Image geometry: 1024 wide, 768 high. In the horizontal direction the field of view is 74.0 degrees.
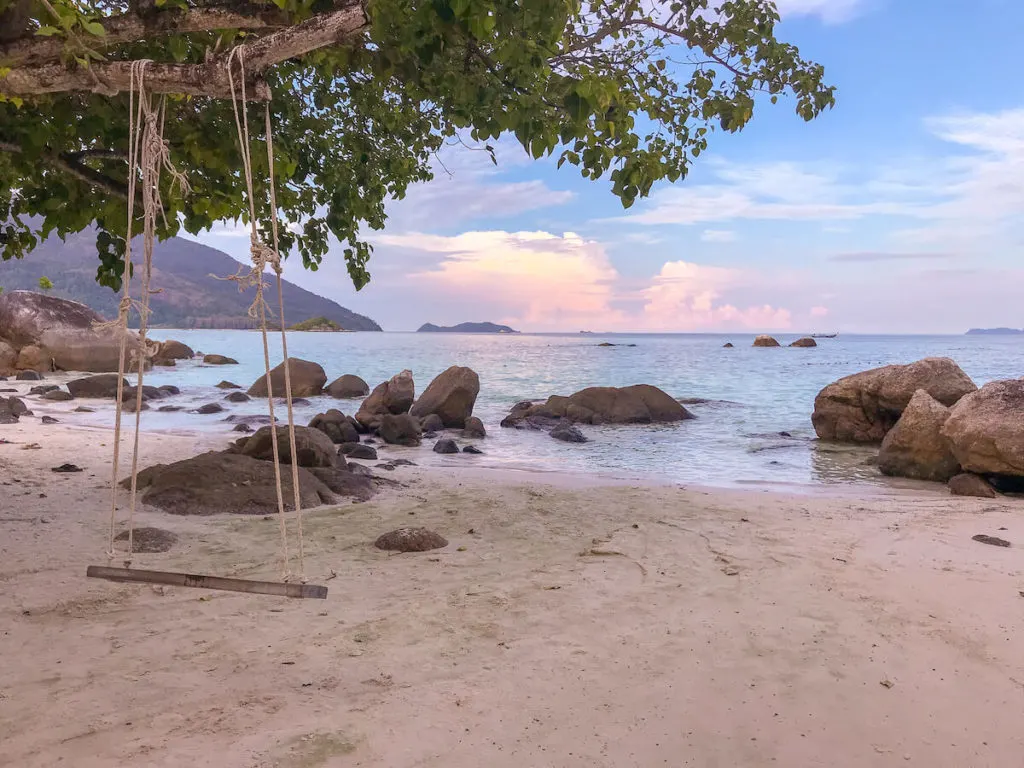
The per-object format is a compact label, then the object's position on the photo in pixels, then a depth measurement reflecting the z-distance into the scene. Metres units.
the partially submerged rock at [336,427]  13.08
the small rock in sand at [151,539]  5.44
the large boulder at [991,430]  8.94
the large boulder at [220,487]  6.74
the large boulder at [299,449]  8.37
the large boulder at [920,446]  10.21
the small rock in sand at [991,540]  6.01
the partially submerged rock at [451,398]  16.18
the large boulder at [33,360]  26.83
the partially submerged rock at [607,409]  17.61
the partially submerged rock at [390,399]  16.59
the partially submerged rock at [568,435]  14.87
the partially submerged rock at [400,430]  13.72
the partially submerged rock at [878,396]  12.60
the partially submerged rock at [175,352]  37.48
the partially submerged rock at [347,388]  22.98
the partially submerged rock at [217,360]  37.47
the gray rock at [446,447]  12.80
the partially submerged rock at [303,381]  22.22
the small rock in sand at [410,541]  5.70
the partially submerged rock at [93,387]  18.78
